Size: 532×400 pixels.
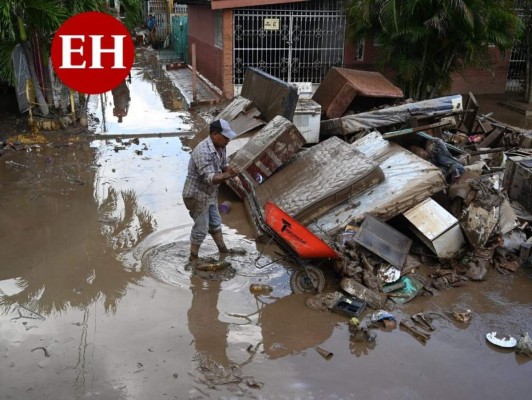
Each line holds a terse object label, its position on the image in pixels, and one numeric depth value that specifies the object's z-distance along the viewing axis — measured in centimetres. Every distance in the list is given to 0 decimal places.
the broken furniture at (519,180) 735
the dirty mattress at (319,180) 639
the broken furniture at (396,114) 915
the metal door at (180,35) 2377
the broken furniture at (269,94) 893
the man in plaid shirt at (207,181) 553
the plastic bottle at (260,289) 557
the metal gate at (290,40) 1470
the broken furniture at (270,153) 748
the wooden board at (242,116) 920
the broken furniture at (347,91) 1002
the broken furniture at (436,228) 612
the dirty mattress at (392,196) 620
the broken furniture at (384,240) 577
